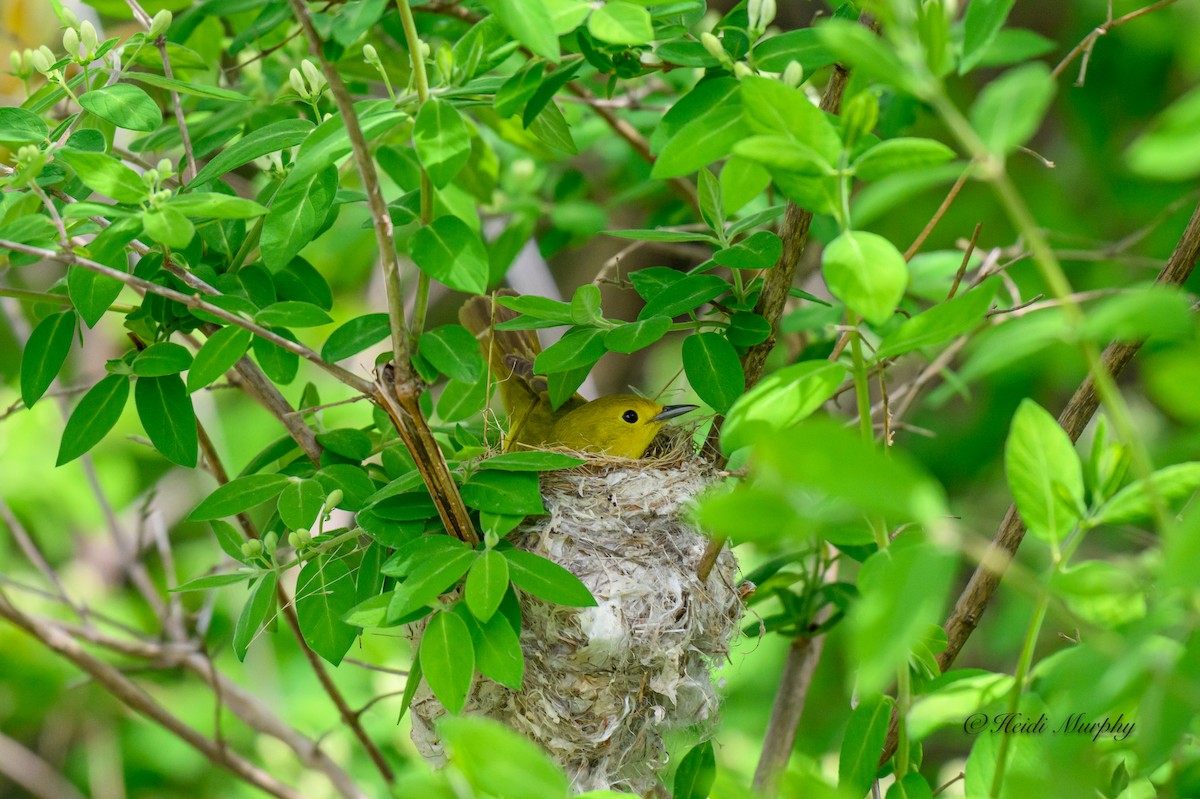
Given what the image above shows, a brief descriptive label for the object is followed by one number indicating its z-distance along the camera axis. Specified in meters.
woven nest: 4.98
